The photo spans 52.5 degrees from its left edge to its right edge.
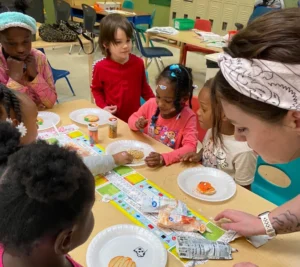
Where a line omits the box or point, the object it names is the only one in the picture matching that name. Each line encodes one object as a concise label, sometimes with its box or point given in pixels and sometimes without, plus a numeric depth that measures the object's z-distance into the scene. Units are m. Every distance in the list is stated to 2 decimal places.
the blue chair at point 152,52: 4.28
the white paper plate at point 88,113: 1.79
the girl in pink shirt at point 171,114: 1.66
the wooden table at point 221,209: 0.97
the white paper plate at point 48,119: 1.67
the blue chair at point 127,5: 6.55
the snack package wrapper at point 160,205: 1.12
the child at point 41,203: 0.55
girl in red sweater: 2.18
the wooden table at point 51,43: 3.22
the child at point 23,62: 1.71
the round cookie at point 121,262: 0.92
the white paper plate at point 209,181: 1.25
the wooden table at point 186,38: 3.90
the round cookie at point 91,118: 1.79
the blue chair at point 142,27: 5.38
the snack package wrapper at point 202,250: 0.96
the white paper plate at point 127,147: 1.53
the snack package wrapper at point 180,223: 1.06
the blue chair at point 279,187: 1.53
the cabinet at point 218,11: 6.04
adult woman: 0.68
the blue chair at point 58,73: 3.45
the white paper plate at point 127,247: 0.93
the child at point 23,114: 1.09
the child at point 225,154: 1.50
